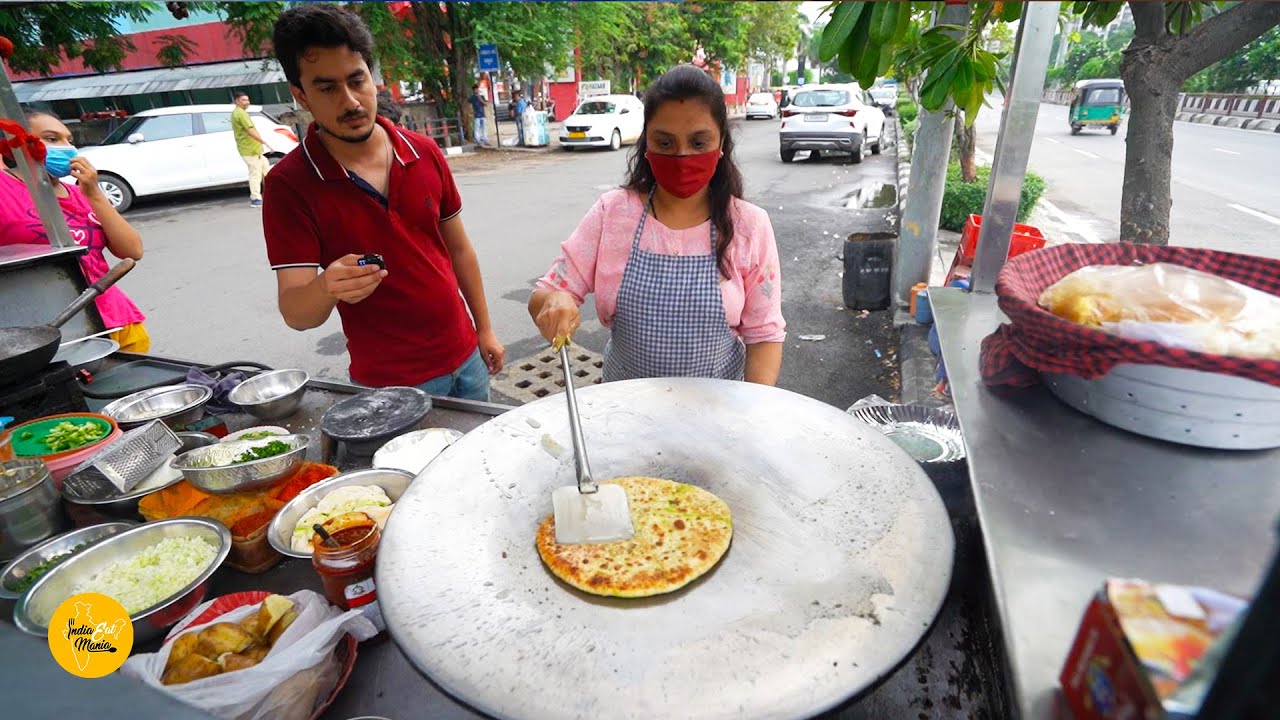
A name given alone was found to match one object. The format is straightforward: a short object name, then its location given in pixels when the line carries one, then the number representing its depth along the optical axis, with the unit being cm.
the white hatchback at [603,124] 1864
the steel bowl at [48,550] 143
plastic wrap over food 83
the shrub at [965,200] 791
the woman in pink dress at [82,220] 267
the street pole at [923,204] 497
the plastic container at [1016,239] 368
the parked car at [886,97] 3172
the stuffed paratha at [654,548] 117
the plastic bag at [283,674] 105
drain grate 432
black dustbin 564
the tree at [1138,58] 136
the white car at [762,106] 2959
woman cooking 212
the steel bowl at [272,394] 221
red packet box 51
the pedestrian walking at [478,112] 1897
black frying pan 196
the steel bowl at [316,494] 155
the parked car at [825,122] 1445
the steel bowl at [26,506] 155
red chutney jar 130
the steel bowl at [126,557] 130
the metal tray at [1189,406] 86
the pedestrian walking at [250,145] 1099
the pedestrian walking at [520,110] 1953
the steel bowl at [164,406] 216
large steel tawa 87
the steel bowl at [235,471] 164
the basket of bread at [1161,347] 83
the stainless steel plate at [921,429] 154
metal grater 172
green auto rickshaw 2008
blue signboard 1669
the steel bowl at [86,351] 244
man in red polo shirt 208
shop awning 1945
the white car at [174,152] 1102
